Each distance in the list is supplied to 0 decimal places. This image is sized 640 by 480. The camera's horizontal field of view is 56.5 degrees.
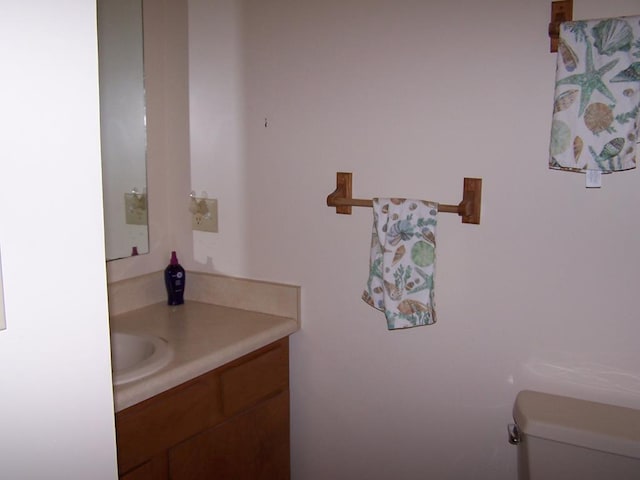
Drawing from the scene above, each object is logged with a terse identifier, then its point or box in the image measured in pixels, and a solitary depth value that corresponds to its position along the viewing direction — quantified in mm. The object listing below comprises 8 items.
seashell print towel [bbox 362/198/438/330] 1711
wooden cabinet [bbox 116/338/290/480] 1504
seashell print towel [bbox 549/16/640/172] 1438
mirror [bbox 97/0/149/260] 1955
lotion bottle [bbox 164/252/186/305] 2170
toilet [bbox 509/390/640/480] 1454
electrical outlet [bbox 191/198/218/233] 2141
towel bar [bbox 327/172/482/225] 1687
